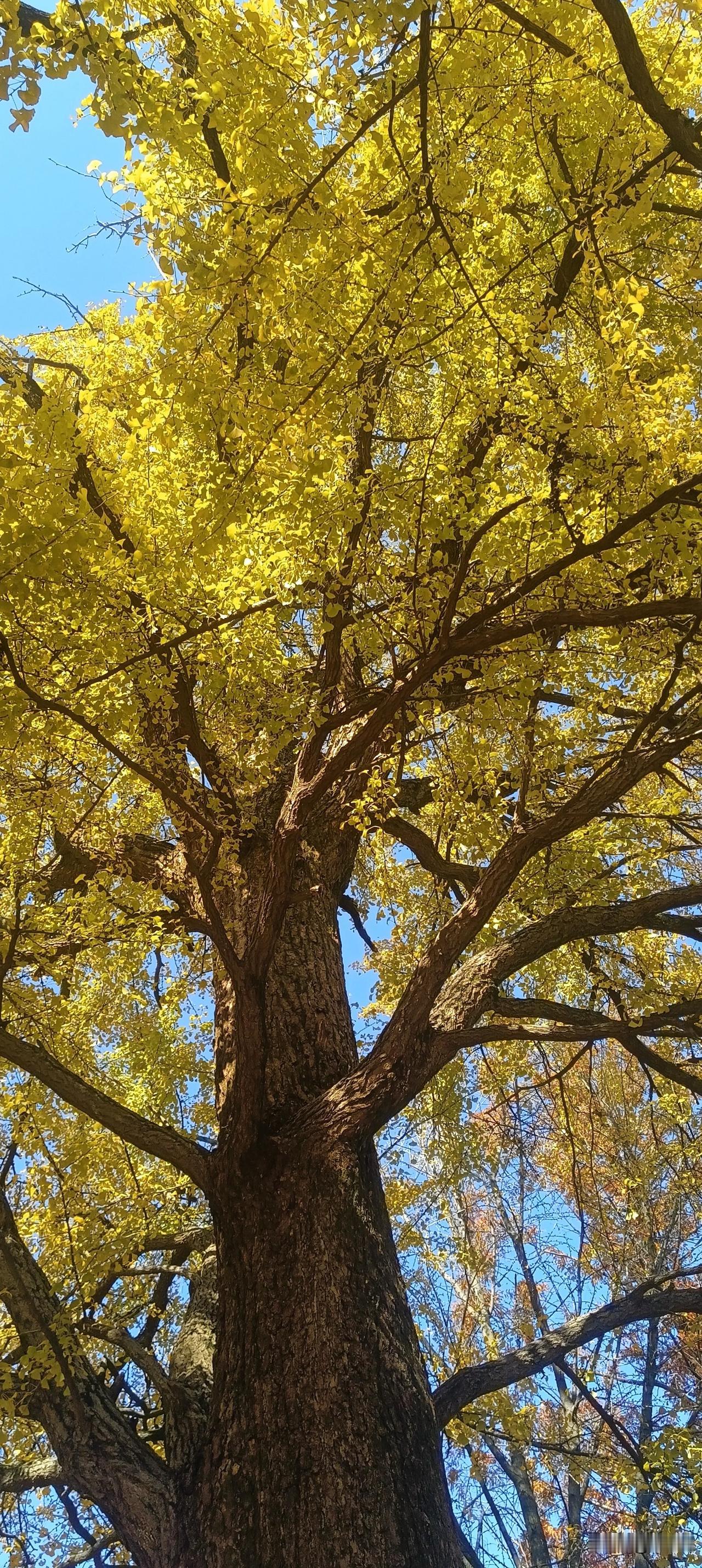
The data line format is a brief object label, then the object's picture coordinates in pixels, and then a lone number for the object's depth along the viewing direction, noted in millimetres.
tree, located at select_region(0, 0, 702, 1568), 2498
